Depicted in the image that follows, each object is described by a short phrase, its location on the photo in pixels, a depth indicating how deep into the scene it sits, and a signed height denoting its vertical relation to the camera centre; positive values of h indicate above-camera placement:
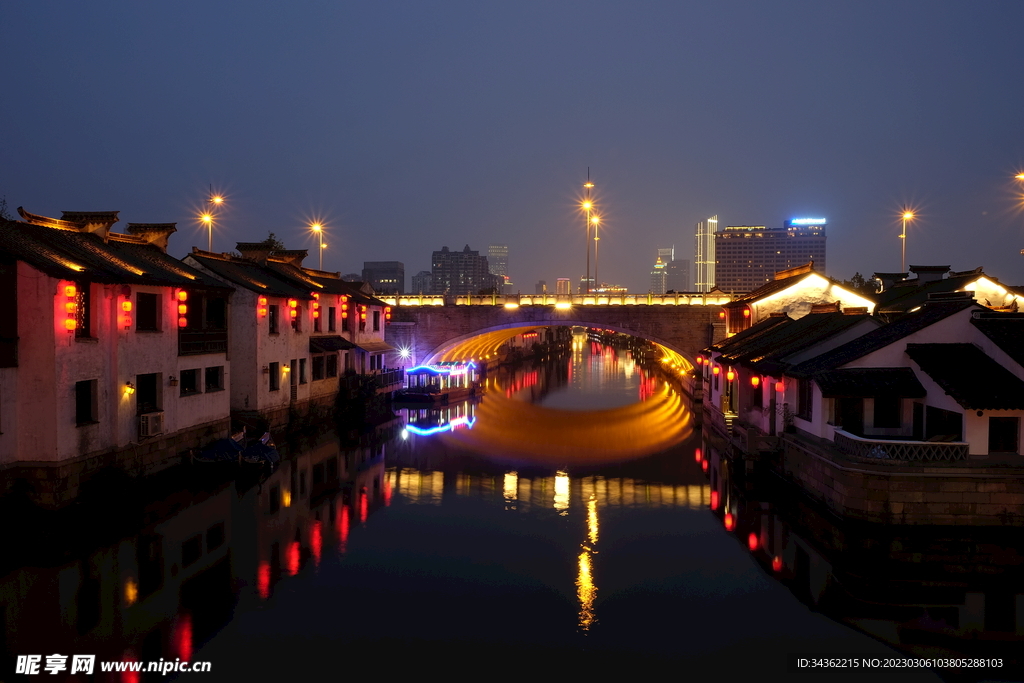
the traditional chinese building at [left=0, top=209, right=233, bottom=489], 21.66 -0.51
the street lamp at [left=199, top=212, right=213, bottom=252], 51.19 +7.83
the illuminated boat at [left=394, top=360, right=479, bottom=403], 56.59 -4.23
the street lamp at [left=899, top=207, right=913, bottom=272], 57.75 +8.31
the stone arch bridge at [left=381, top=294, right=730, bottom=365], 59.09 +1.23
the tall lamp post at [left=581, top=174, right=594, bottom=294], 66.12 +11.41
